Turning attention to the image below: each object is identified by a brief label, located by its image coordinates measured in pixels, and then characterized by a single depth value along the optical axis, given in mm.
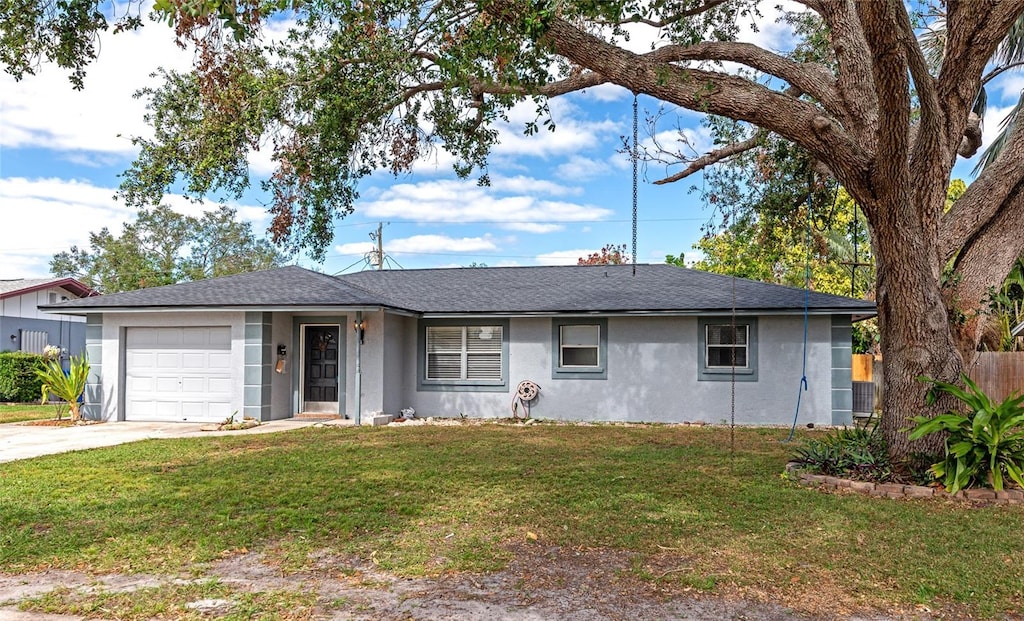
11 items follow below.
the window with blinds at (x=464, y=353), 16047
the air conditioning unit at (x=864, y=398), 17603
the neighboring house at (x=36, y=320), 24547
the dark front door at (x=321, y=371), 15641
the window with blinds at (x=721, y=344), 15047
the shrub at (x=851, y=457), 8047
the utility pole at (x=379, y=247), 35500
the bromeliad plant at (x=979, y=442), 7355
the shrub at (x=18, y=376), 21031
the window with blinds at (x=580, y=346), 15641
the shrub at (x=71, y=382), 14922
